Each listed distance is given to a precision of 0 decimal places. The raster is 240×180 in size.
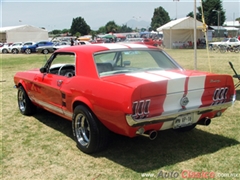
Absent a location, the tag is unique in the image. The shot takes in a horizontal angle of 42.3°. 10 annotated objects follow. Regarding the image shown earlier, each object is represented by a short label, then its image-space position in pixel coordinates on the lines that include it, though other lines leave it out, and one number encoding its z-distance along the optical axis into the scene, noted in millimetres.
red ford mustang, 3586
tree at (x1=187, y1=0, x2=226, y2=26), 70250
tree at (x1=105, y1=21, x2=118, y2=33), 124312
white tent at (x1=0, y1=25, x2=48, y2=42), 55219
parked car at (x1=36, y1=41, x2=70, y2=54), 33781
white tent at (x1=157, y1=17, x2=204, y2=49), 35938
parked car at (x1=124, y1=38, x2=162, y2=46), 37353
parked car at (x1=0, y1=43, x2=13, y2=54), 38903
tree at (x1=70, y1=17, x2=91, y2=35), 115500
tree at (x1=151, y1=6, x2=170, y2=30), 125288
